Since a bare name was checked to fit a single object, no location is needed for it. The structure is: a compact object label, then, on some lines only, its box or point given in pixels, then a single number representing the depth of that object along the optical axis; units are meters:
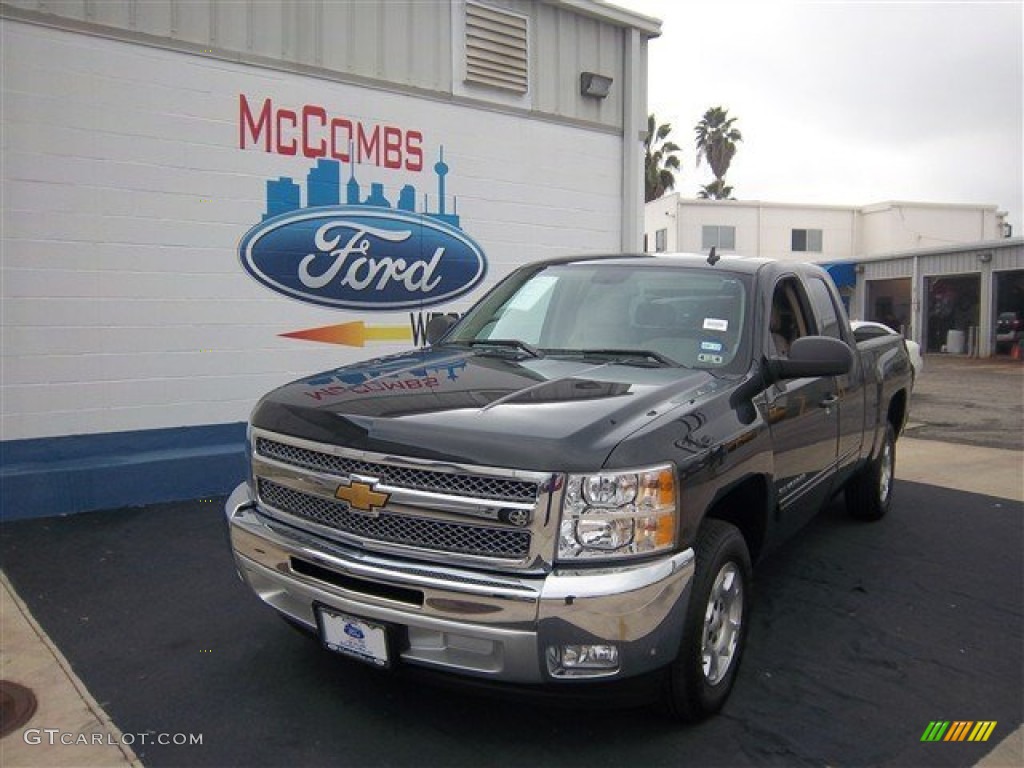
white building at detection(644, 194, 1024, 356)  25.12
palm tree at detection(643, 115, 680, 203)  47.78
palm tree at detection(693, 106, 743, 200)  53.47
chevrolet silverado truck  2.53
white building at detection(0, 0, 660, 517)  5.68
